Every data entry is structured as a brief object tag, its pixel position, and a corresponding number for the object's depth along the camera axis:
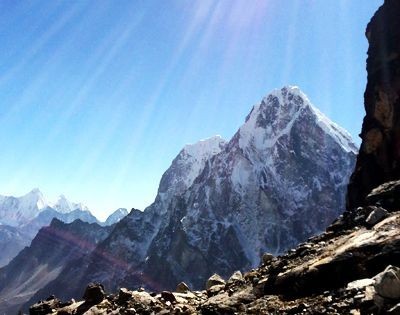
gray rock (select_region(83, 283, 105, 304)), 28.95
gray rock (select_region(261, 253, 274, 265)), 31.90
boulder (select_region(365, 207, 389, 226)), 24.55
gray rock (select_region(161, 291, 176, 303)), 26.26
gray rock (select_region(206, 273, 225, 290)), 31.44
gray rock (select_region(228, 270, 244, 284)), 27.51
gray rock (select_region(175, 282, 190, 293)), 32.44
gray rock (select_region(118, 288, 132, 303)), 26.61
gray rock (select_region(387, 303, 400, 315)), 12.96
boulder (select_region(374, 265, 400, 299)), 14.20
